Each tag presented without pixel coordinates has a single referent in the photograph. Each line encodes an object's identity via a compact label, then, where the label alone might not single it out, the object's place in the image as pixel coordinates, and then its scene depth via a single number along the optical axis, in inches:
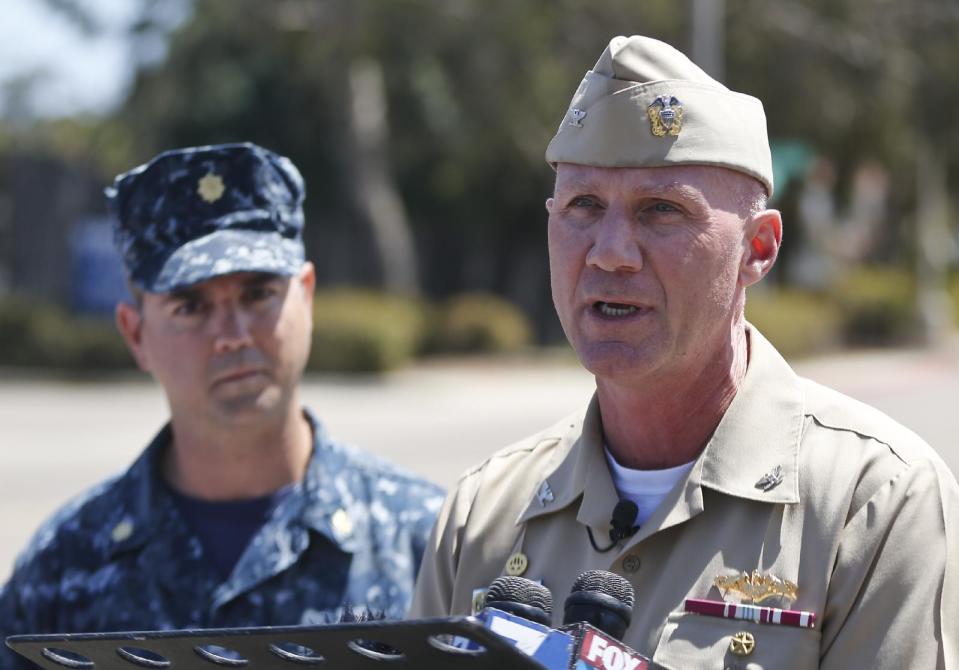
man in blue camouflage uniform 177.1
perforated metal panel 140.6
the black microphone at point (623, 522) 155.2
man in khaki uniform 150.0
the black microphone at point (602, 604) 145.8
